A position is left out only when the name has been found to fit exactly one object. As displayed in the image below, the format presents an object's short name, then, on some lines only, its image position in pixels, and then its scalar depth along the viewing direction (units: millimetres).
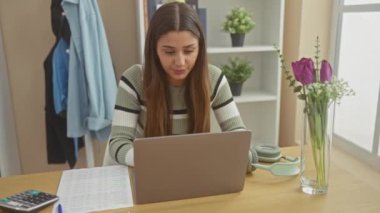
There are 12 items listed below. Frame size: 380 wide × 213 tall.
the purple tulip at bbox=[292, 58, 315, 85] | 922
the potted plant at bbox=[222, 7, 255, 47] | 2178
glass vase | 969
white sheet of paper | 947
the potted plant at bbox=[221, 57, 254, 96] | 2263
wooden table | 943
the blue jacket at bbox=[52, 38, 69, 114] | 1915
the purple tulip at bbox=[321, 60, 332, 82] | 920
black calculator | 897
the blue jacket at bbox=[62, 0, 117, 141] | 1840
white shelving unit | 2285
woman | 1211
